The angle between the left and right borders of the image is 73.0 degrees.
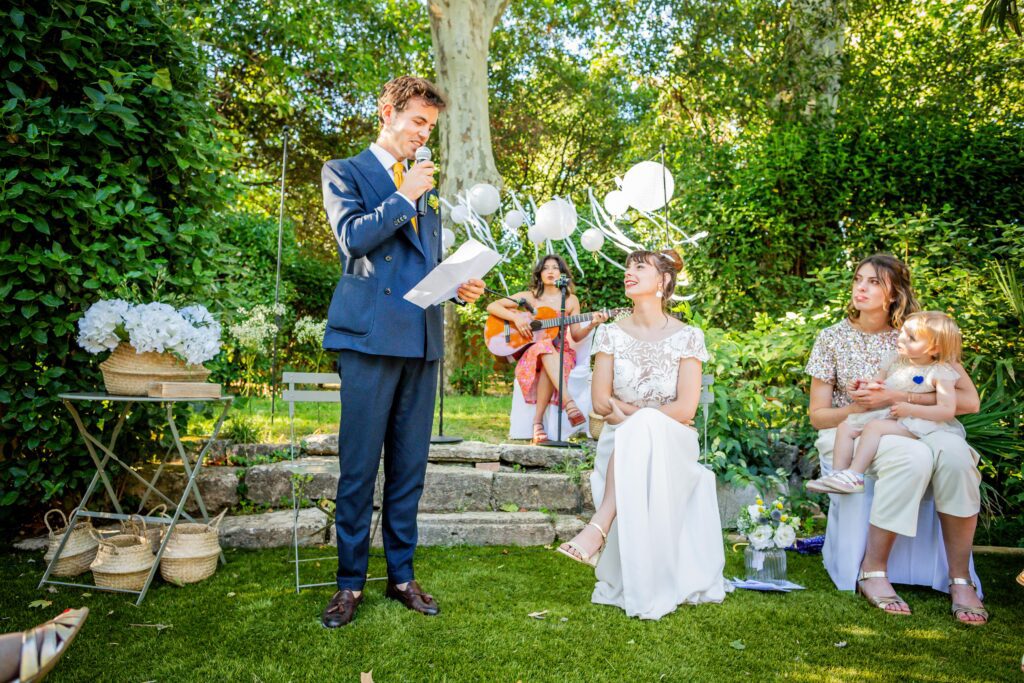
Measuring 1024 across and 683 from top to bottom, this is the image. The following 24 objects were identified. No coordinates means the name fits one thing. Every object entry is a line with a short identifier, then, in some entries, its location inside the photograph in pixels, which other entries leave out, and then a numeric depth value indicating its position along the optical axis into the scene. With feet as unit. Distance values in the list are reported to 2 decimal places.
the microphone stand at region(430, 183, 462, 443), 14.65
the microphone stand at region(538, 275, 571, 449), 14.93
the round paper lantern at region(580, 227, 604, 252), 18.51
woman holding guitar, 16.85
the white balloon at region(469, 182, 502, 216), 18.37
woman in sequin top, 9.99
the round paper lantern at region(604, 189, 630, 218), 19.40
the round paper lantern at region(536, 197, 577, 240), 16.80
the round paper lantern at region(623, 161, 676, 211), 18.63
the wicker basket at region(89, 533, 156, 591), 9.66
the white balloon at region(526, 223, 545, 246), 17.29
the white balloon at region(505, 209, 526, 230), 19.71
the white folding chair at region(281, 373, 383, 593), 10.40
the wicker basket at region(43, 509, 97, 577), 10.32
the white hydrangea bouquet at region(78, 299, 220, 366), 9.80
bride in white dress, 9.64
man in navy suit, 8.42
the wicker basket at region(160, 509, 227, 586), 10.09
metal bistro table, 9.67
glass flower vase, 10.91
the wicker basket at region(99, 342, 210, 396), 9.91
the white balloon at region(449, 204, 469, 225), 20.48
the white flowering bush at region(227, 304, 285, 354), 21.21
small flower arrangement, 10.76
